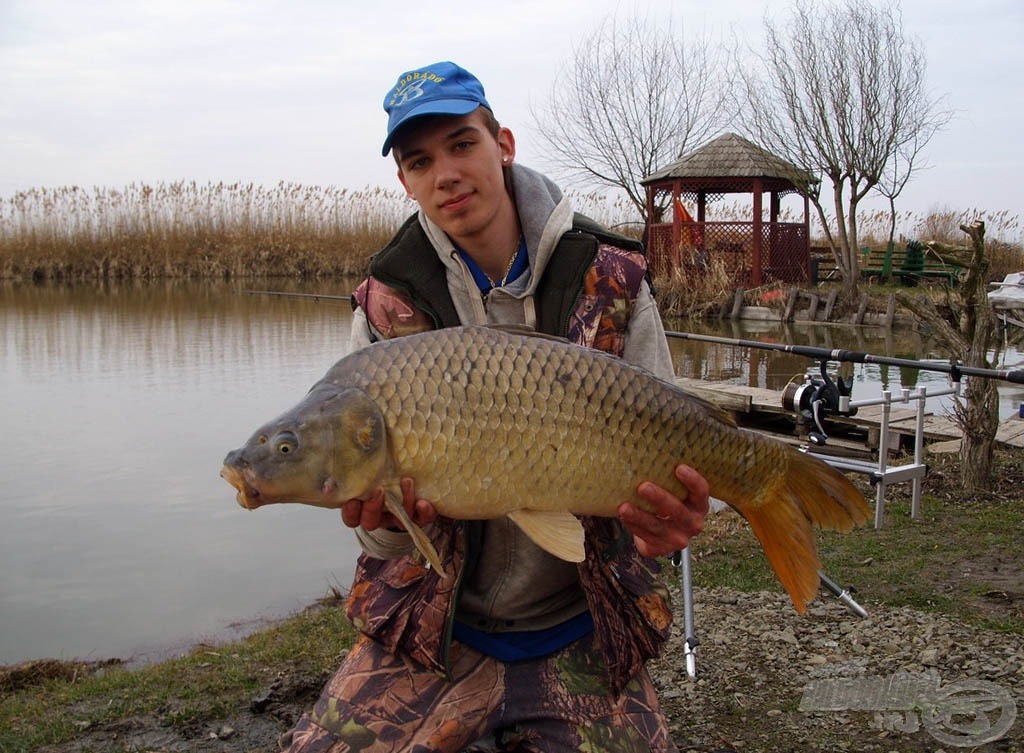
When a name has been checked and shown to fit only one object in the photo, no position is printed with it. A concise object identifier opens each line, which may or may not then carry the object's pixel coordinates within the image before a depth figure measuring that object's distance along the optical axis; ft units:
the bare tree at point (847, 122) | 57.11
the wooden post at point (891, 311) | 46.60
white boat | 34.94
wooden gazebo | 56.75
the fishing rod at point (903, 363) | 8.72
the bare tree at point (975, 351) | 14.70
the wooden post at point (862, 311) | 48.60
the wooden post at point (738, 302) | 51.57
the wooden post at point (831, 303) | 49.91
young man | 5.61
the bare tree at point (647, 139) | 71.77
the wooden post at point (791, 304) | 50.31
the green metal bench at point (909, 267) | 57.16
